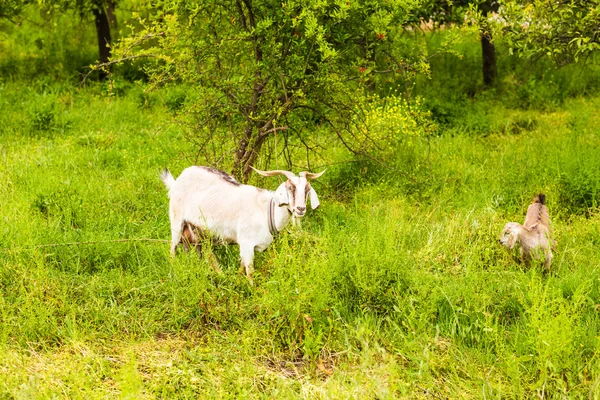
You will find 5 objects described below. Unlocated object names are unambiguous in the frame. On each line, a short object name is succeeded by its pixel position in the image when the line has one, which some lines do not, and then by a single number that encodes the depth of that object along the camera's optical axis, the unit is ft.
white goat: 33.55
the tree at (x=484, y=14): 74.69
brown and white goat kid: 35.48
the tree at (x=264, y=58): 41.78
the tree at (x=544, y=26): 44.98
